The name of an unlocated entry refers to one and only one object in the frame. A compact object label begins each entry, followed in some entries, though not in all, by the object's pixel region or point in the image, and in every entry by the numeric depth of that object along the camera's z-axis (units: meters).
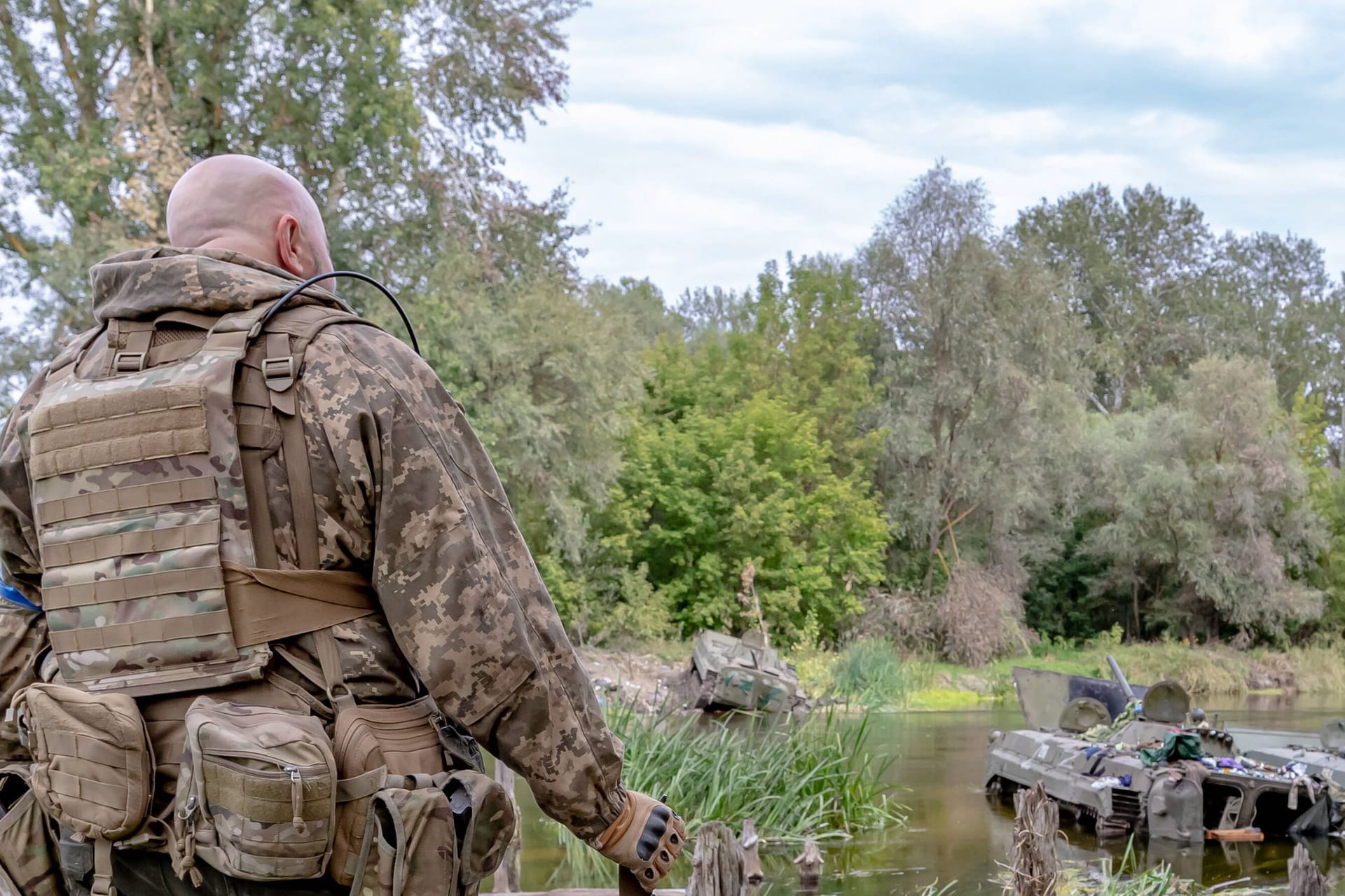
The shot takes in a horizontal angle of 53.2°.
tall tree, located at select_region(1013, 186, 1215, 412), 47.25
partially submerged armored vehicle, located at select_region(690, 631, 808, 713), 16.58
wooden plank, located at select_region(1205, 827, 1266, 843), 11.73
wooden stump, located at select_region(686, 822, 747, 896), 4.70
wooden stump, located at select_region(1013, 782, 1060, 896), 6.03
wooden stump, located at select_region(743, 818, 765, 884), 7.22
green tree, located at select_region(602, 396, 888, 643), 28.22
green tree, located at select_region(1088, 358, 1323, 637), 31.39
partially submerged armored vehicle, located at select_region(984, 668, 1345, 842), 11.55
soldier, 2.03
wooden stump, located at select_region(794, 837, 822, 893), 8.34
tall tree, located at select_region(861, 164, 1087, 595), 31.92
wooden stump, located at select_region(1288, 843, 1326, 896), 5.58
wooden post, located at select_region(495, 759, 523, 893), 6.94
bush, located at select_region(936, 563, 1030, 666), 29.94
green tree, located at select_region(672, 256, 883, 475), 31.52
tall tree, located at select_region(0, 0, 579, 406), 17.81
